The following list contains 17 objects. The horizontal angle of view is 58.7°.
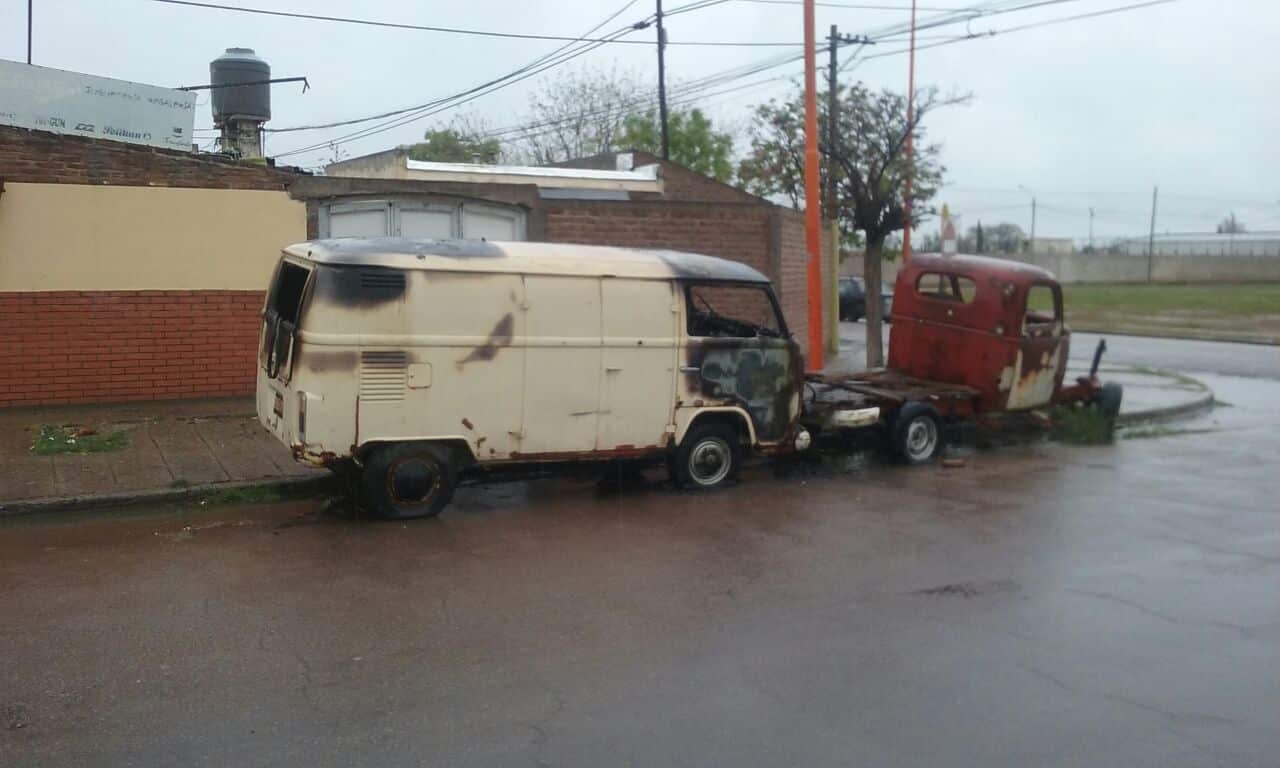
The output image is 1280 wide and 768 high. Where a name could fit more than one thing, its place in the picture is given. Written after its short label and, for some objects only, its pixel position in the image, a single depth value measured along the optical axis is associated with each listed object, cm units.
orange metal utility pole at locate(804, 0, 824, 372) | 1374
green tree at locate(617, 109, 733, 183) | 3822
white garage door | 1391
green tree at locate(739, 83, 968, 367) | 1720
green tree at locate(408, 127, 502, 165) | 3744
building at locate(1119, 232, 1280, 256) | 8175
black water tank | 1880
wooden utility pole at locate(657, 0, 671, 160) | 2939
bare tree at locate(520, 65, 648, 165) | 4334
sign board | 1372
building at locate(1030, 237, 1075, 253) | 9169
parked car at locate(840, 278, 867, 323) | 3522
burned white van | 812
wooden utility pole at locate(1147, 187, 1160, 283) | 7394
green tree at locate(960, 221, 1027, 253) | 7950
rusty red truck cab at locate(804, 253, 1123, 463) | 1138
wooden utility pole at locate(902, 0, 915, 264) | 1759
